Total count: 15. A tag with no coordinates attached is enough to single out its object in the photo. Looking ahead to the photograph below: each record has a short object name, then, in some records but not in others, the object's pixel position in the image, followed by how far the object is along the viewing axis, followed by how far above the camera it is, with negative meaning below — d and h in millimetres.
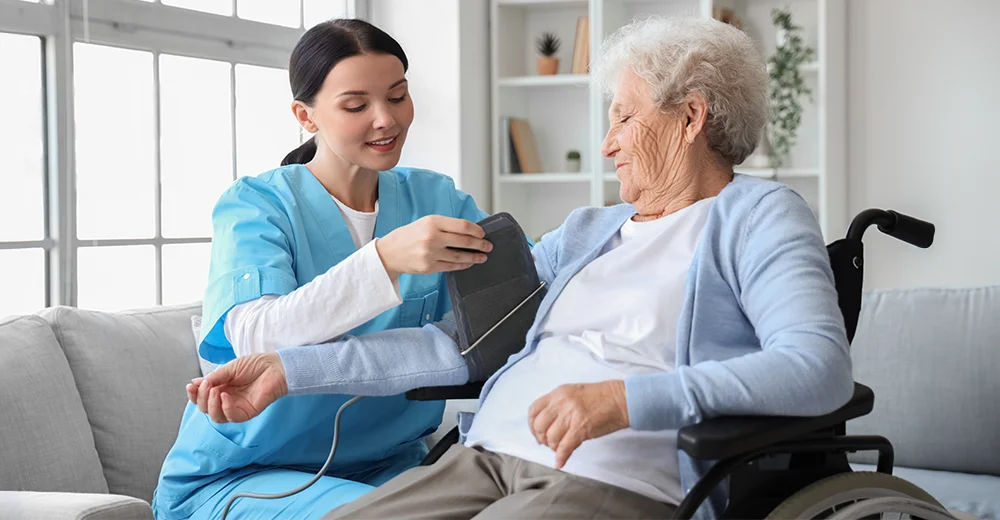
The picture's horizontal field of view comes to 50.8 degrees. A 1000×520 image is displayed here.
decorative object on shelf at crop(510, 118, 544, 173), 4227 +354
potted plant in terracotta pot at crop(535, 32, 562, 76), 4215 +722
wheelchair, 1210 -305
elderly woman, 1267 -145
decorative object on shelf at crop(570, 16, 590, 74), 4090 +729
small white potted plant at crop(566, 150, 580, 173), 4215 +294
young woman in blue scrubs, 1614 -64
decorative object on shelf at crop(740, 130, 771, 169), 3881 +287
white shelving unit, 3844 +508
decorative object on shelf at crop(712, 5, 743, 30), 3879 +811
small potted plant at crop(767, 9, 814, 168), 3850 +546
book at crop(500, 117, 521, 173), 4199 +345
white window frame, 2693 +463
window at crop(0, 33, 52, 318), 2629 +154
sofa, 1979 -333
